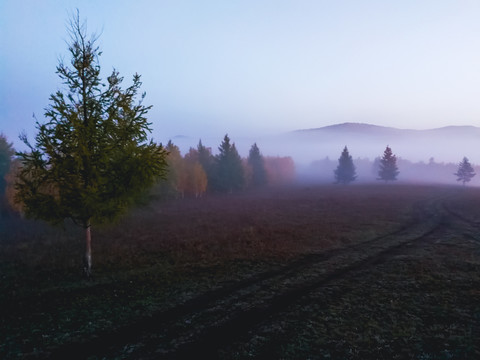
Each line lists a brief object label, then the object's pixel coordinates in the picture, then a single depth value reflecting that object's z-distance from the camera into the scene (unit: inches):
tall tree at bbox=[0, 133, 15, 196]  1971.0
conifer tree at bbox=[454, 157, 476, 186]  3506.4
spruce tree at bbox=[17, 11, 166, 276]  489.6
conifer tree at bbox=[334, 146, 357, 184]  3558.1
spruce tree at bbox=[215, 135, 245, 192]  2738.7
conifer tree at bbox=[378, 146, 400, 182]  3400.6
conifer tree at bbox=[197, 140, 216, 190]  2790.6
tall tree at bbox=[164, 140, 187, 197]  2199.7
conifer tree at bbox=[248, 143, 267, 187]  3449.8
